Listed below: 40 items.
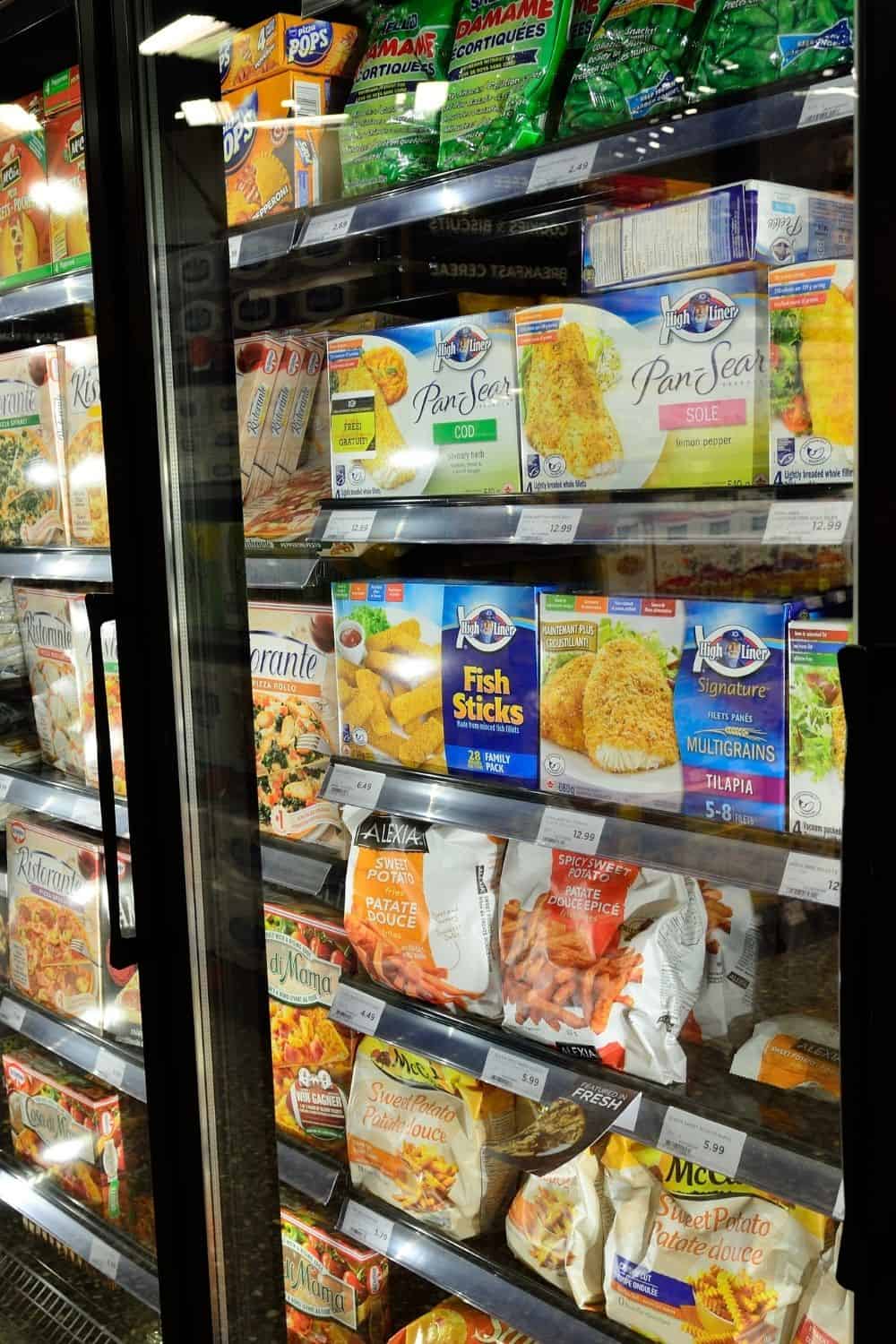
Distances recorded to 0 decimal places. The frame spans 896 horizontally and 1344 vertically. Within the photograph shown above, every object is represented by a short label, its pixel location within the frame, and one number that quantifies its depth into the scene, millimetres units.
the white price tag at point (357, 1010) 1609
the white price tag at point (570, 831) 1318
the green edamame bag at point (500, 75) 1384
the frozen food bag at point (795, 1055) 1301
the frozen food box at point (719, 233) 1171
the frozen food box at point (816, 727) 1173
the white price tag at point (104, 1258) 1937
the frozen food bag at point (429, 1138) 1602
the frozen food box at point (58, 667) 2076
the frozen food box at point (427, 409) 1456
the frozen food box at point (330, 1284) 1712
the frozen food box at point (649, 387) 1224
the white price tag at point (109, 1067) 1928
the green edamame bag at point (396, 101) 1511
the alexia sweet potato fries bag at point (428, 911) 1580
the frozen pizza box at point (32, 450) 2043
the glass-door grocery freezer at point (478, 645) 1218
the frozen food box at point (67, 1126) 2154
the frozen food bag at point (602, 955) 1400
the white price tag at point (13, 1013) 2211
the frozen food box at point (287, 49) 1565
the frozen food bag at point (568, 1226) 1466
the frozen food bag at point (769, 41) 1124
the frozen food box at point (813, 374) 1130
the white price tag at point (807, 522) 1076
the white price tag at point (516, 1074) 1414
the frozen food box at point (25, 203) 2070
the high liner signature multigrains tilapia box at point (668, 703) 1230
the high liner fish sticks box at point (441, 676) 1460
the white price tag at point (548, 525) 1288
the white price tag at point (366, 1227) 1608
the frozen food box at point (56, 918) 2133
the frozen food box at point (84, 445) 1979
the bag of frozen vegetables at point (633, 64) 1262
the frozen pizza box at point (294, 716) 1715
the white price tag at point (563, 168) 1209
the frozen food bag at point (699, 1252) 1311
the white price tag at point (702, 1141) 1219
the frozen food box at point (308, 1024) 1781
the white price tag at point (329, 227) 1431
